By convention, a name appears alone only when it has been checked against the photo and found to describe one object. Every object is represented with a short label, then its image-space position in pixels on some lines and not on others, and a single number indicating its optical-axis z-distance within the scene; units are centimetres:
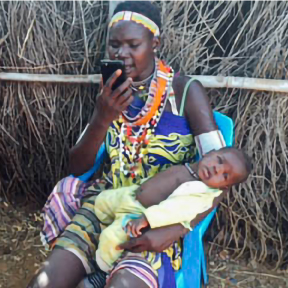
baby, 176
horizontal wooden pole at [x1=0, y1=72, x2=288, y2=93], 240
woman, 183
